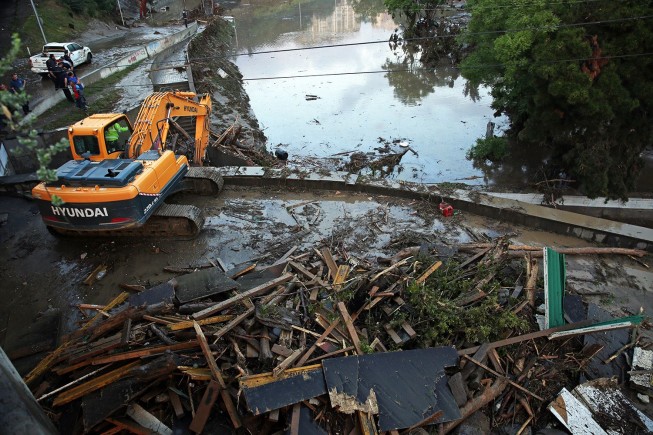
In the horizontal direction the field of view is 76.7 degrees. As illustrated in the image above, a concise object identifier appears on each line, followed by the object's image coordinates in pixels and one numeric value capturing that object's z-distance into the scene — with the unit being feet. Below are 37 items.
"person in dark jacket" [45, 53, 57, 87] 55.98
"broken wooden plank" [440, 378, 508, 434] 18.65
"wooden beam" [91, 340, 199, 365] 19.99
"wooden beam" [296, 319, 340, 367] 19.77
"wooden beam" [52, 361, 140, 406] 19.15
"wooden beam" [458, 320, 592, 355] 21.21
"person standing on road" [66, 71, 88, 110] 53.78
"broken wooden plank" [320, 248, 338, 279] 26.32
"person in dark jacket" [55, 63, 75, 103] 54.94
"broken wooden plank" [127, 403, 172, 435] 18.21
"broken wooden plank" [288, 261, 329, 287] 25.09
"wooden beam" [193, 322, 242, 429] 17.88
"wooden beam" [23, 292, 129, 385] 20.76
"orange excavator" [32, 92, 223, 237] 28.25
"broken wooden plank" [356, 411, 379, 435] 17.43
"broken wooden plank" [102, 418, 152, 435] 18.06
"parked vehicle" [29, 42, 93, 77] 63.36
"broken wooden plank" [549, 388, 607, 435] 18.88
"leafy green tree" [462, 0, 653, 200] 34.83
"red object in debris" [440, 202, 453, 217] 36.86
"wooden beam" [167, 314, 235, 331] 21.42
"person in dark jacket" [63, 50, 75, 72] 61.88
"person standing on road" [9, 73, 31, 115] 50.00
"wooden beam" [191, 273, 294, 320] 22.26
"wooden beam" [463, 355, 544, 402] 20.07
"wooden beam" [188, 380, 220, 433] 17.72
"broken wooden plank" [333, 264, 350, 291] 24.51
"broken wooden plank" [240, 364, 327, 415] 17.63
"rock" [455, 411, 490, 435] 18.74
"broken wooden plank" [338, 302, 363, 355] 20.64
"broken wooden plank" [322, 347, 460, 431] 17.99
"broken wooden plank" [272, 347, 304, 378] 18.85
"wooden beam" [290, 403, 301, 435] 17.16
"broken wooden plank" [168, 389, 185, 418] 18.30
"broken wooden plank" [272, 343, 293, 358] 19.92
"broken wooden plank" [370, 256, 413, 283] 24.68
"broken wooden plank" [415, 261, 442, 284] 24.90
